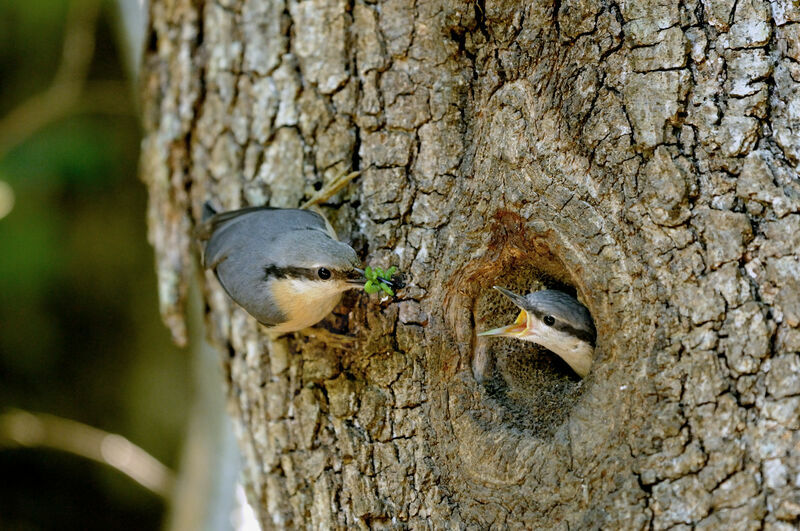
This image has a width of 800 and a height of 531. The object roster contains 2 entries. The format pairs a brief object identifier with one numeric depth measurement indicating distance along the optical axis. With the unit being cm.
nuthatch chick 498
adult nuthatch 492
